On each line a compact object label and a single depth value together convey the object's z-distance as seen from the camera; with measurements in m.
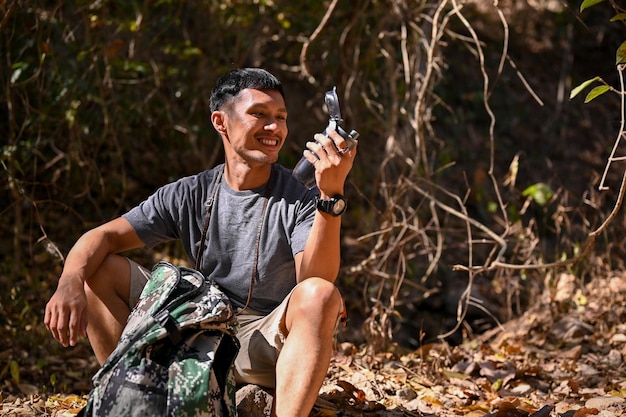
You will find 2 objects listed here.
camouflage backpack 2.55
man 2.88
